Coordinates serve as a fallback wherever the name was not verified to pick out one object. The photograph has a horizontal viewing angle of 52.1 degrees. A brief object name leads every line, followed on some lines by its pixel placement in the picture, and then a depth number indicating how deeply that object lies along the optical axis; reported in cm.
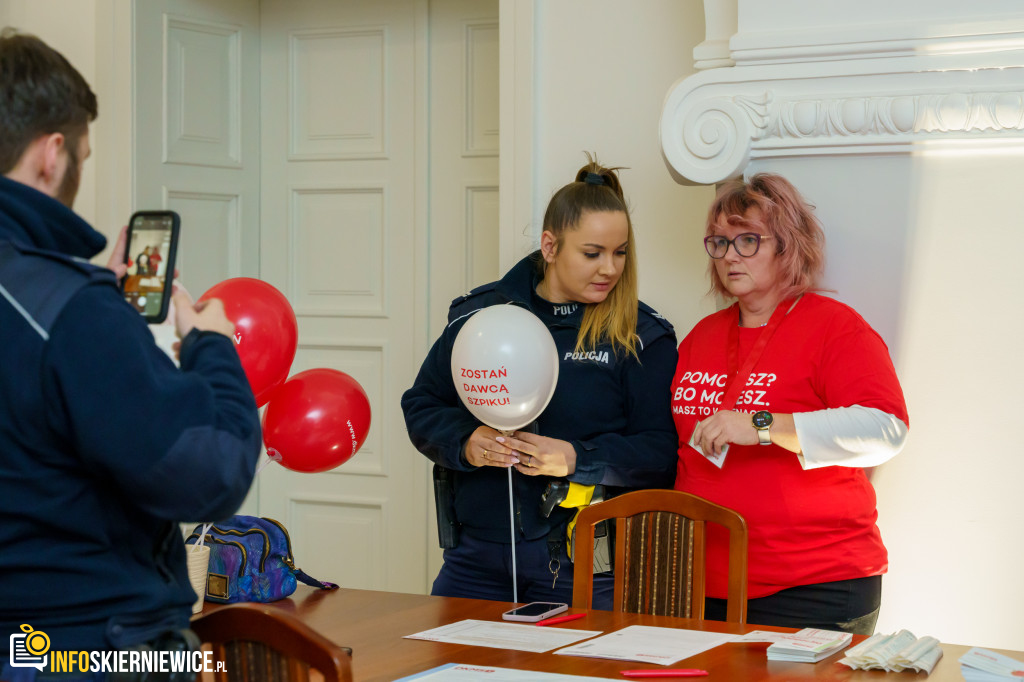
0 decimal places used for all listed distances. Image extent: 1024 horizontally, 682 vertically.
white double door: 370
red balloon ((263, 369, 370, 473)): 242
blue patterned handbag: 229
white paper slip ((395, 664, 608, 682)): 161
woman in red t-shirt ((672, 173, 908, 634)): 219
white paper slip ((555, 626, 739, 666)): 175
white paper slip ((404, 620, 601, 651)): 184
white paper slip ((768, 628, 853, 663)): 172
